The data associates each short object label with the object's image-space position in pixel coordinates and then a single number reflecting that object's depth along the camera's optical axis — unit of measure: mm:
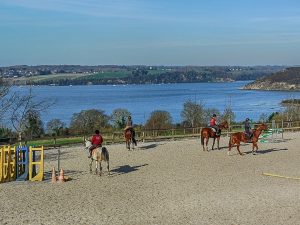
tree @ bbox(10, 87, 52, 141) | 39938
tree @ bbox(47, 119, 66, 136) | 55269
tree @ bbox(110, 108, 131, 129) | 54728
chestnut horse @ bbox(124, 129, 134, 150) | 27844
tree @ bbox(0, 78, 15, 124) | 37631
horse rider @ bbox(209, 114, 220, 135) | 28200
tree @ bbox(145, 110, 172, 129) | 52781
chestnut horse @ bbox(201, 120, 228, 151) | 27969
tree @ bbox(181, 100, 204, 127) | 60931
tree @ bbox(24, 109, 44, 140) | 44406
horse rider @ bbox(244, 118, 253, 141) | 27062
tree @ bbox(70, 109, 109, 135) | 55125
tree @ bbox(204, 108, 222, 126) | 62806
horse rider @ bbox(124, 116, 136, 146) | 27578
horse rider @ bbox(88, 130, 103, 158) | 20758
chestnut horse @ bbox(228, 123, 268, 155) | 26625
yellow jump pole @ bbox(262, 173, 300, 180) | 20016
